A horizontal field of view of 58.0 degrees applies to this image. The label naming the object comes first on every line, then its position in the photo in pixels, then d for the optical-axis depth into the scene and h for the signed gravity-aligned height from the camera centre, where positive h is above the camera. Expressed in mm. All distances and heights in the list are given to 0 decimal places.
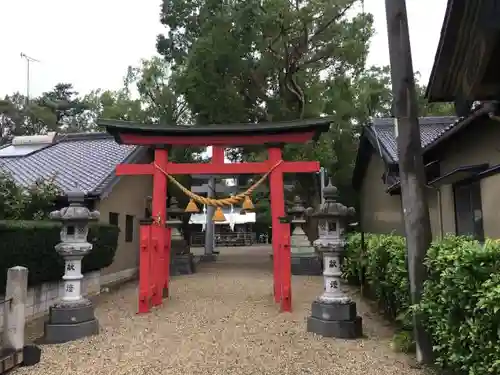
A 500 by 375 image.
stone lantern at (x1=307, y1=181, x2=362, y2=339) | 7363 -933
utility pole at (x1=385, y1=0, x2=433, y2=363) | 5645 +890
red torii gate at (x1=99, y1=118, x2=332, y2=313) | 10453 +1971
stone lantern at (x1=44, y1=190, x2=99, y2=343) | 7398 -804
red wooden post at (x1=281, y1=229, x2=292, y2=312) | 9602 -932
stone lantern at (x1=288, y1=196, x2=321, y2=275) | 17547 -766
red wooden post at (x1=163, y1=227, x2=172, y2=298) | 11446 -601
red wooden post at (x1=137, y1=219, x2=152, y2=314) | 9456 -725
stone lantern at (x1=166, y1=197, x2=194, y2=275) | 17641 -583
